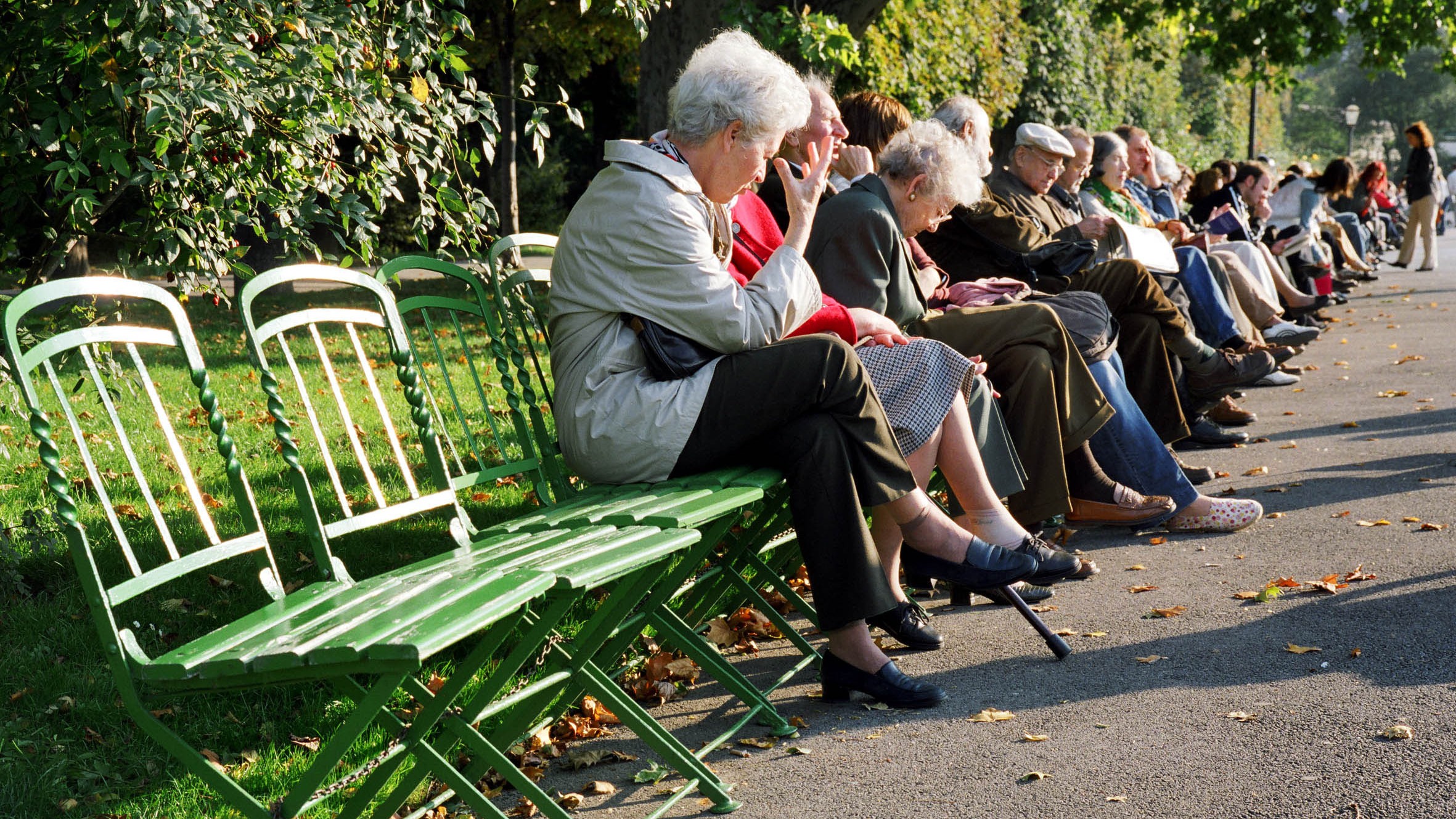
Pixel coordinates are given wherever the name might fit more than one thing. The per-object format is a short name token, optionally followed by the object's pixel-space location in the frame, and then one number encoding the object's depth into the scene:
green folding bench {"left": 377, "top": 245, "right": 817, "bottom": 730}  3.21
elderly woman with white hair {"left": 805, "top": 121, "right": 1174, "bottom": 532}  4.57
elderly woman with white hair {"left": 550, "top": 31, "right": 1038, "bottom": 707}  3.48
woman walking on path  18.86
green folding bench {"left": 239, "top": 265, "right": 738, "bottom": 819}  2.67
